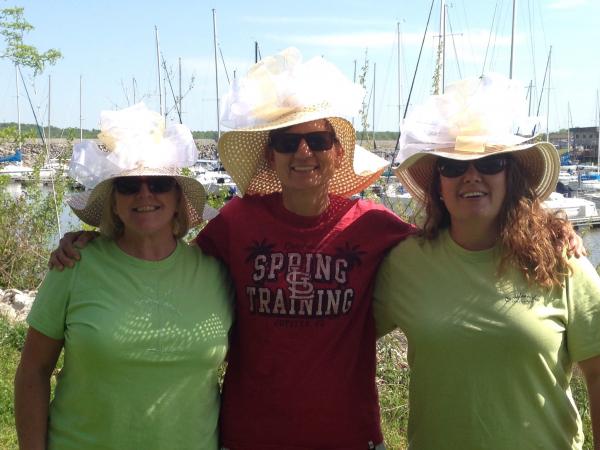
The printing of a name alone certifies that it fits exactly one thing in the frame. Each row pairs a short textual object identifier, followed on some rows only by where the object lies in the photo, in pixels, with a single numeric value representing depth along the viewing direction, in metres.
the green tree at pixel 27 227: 8.93
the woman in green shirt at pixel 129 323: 2.56
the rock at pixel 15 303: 7.14
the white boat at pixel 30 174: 9.58
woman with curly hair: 2.52
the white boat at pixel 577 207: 22.45
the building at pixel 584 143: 53.53
